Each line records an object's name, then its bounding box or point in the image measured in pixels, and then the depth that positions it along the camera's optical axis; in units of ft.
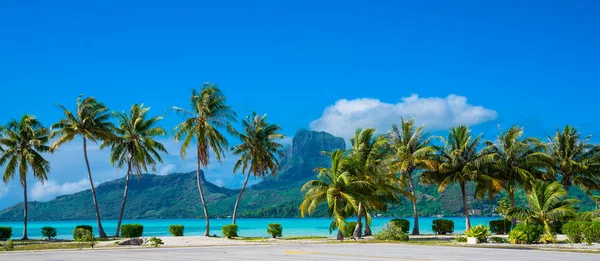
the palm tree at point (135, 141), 165.07
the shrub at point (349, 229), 144.36
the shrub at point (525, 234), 102.63
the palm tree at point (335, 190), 124.57
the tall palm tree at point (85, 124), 155.12
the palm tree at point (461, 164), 149.69
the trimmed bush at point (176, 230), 158.71
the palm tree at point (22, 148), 156.35
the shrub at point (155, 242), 109.72
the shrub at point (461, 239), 107.34
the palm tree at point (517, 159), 154.40
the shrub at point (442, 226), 155.84
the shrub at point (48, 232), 156.97
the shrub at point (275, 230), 152.07
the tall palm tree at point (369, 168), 129.90
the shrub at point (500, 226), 154.92
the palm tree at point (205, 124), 156.25
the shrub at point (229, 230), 149.69
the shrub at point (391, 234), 118.42
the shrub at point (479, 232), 102.99
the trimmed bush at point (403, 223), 149.05
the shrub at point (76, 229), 131.69
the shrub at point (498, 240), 106.01
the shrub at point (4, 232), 151.53
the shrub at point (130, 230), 155.02
